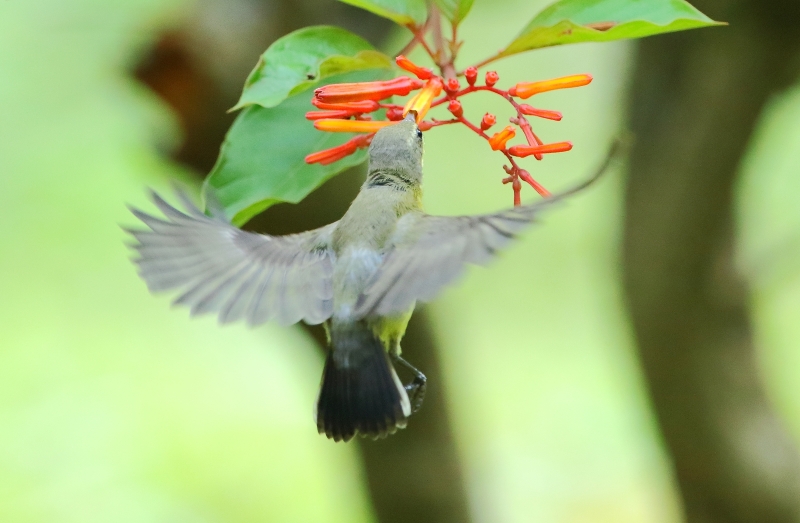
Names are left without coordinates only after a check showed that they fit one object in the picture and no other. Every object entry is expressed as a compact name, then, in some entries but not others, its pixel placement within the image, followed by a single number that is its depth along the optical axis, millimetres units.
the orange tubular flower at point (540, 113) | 3266
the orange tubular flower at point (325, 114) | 3259
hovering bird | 3274
